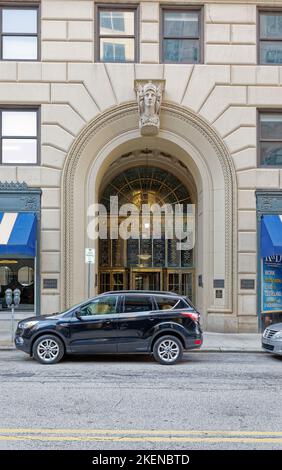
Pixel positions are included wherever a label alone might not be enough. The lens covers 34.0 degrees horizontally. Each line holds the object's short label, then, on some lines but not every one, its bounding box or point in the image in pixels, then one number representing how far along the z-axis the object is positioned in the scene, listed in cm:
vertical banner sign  1581
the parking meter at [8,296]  1325
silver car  1131
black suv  1061
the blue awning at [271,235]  1480
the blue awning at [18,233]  1449
